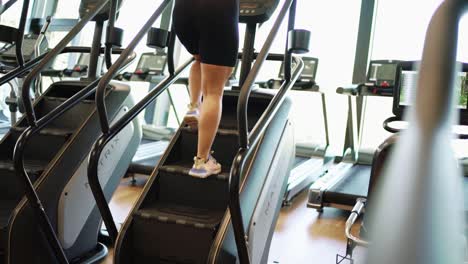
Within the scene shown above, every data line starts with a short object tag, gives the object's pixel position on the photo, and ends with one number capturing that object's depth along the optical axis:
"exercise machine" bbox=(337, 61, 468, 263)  2.06
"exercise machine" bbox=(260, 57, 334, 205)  4.66
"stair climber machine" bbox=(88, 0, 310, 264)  2.06
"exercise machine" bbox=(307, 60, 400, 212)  4.03
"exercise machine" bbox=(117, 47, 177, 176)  5.02
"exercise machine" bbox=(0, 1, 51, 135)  3.41
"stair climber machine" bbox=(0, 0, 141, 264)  2.48
